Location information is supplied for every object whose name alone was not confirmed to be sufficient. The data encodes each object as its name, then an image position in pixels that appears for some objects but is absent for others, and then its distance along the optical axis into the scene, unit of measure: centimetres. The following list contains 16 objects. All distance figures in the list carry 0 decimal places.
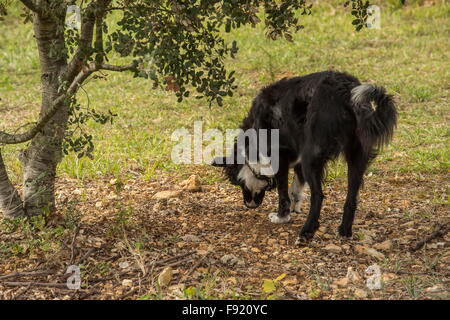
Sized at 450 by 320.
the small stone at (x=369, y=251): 928
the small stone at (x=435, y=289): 781
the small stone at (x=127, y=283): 839
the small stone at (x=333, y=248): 973
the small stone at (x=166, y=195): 1244
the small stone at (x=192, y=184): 1287
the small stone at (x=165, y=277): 824
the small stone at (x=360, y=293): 784
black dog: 933
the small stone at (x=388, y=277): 830
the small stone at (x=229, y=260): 910
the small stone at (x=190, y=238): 1011
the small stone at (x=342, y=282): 823
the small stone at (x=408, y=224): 1058
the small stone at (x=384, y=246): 964
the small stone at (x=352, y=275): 832
